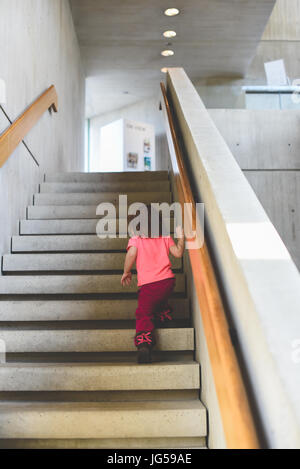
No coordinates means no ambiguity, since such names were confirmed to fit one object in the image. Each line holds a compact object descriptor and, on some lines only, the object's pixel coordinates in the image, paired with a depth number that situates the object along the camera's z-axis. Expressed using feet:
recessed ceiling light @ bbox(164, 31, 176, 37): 26.25
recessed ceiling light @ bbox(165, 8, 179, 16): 23.95
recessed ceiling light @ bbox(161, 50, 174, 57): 28.68
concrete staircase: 7.25
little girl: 9.12
